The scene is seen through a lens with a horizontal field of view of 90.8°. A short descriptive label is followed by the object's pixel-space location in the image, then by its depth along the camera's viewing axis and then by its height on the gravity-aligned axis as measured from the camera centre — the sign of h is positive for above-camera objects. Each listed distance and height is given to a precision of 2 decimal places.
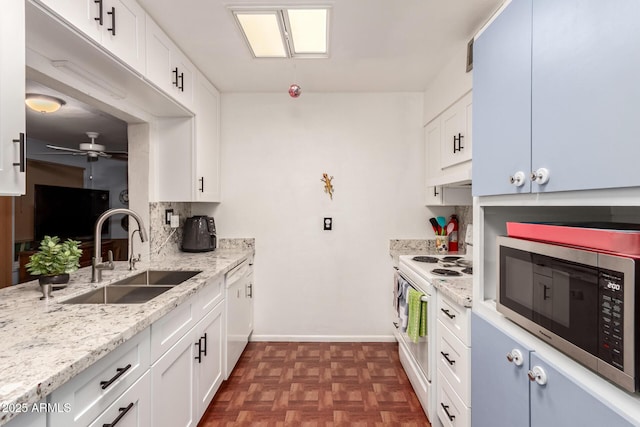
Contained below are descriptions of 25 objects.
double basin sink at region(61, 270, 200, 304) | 1.54 -0.44
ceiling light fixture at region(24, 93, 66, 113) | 2.45 +0.85
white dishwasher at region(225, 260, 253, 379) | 2.30 -0.81
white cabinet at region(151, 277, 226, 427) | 1.31 -0.75
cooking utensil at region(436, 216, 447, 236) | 2.99 -0.11
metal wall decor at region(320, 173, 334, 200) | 3.03 +0.25
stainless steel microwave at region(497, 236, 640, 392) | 0.67 -0.24
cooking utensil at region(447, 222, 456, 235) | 2.91 -0.15
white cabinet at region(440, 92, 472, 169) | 2.08 +0.55
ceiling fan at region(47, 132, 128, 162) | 3.76 +0.74
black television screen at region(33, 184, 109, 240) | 3.18 -0.02
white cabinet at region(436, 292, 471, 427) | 1.42 -0.76
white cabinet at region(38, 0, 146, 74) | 1.23 +0.82
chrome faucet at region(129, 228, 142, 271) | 2.00 -0.33
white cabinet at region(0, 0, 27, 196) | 0.96 +0.35
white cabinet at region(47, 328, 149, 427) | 0.80 -0.52
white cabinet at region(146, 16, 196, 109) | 1.80 +0.92
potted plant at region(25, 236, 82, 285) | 1.42 -0.24
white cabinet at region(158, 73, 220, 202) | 2.50 +0.44
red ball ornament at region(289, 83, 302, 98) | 2.39 +0.92
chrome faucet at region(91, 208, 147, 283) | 1.62 -0.19
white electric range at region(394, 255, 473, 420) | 1.88 -0.66
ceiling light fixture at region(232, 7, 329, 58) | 1.77 +1.12
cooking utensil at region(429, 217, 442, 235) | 2.96 -0.14
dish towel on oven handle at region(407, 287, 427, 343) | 1.97 -0.67
